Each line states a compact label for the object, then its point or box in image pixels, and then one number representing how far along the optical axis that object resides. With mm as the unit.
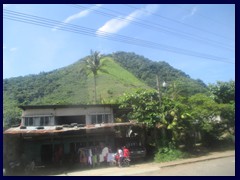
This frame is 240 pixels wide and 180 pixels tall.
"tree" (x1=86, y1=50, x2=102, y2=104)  33969
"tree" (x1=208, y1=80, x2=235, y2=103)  28234
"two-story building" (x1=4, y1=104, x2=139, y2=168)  17266
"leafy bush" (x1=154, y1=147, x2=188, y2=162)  18109
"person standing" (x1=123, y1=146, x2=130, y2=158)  16812
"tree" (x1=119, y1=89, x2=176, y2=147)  19391
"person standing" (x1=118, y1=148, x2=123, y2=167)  16492
